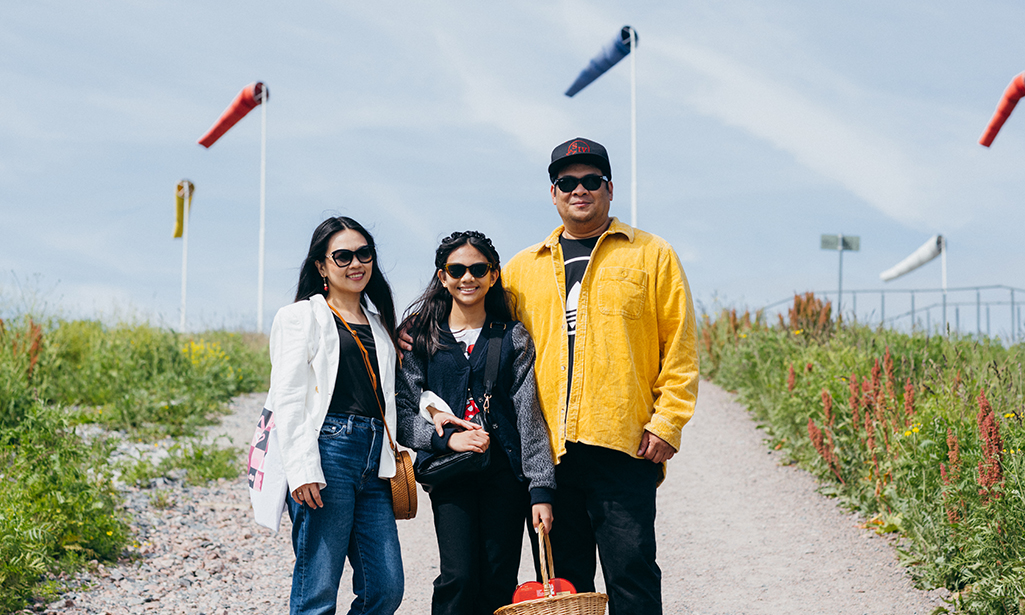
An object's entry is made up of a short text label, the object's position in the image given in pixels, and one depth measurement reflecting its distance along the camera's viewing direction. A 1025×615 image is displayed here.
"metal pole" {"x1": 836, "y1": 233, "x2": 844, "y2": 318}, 12.07
